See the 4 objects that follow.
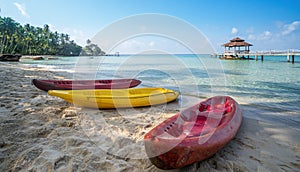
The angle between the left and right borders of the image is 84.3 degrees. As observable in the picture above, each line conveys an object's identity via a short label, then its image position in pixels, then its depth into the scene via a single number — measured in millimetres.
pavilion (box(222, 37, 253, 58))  32750
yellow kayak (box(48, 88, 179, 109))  3791
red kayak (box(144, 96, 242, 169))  1591
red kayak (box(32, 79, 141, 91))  5184
